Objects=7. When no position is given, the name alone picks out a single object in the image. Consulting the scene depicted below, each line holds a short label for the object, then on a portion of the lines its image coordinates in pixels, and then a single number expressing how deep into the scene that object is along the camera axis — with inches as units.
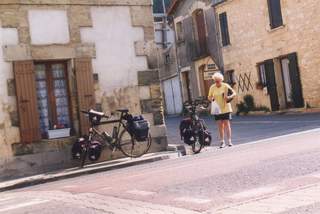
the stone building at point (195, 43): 1106.1
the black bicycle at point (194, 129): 443.2
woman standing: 446.3
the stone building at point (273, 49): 828.0
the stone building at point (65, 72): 420.8
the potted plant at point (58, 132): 438.3
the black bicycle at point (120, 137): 425.1
